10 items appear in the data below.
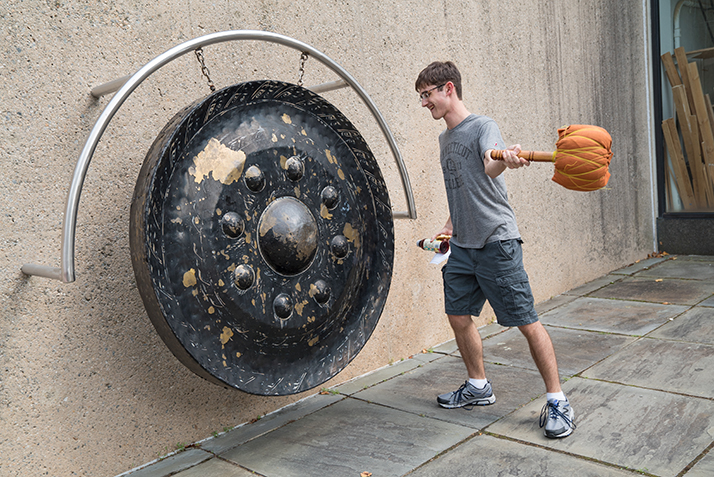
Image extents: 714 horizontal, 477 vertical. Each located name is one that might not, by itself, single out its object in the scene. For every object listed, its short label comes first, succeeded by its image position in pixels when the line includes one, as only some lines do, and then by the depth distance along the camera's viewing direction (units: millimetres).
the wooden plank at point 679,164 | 7090
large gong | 2061
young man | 2828
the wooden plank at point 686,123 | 6957
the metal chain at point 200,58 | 2279
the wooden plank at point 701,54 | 6922
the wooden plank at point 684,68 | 6996
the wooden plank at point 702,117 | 6840
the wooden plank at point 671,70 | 7105
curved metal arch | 1915
